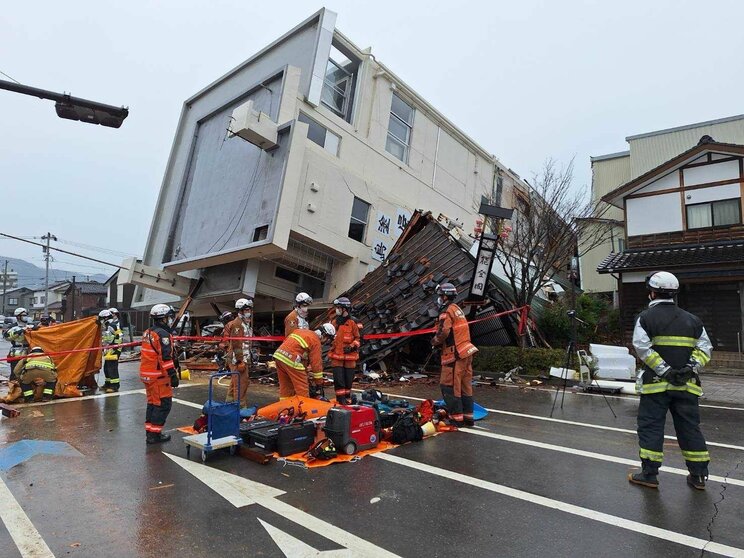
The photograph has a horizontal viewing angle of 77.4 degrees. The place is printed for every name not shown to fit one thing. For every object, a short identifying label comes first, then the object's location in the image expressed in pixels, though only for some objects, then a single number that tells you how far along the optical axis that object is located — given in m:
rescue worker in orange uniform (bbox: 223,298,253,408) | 8.16
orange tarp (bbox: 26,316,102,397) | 10.60
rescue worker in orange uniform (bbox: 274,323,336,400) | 6.97
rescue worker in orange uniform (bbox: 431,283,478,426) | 6.71
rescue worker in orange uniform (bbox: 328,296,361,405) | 8.41
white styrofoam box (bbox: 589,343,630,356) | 10.90
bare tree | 14.59
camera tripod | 8.26
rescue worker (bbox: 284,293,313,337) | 8.69
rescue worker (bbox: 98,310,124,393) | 10.74
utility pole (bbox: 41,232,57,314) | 43.42
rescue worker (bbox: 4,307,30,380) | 11.20
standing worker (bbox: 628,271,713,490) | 4.31
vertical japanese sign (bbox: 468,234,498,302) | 12.54
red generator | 5.38
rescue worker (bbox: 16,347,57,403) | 9.27
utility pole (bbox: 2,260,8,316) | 61.81
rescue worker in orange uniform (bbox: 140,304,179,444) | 6.20
